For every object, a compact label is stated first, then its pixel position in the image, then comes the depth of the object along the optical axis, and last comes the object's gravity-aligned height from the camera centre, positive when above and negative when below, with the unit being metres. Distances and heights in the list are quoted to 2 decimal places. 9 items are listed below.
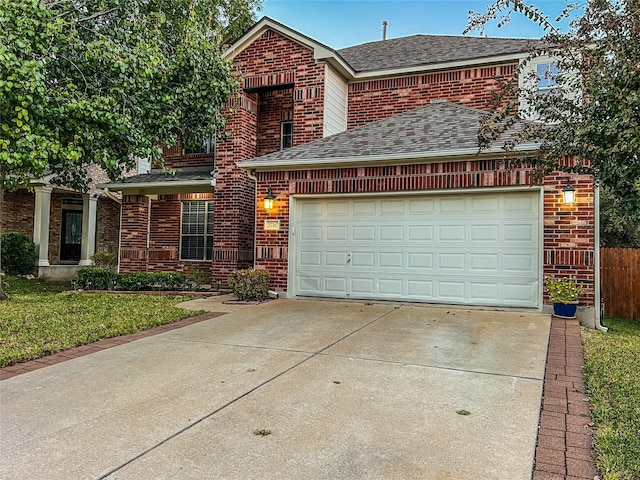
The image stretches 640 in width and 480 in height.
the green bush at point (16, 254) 15.58 -0.47
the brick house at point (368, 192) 8.22 +1.27
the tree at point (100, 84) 5.85 +2.63
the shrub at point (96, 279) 11.84 -0.96
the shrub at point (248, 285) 9.38 -0.79
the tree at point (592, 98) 3.64 +1.48
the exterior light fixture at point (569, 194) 7.72 +1.07
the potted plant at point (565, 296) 7.44 -0.68
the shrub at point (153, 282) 11.66 -0.98
